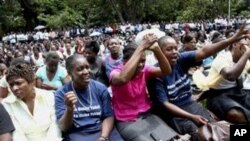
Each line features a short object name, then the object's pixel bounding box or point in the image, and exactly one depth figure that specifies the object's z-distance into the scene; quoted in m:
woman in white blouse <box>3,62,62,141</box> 2.19
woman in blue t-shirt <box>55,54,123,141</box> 2.34
